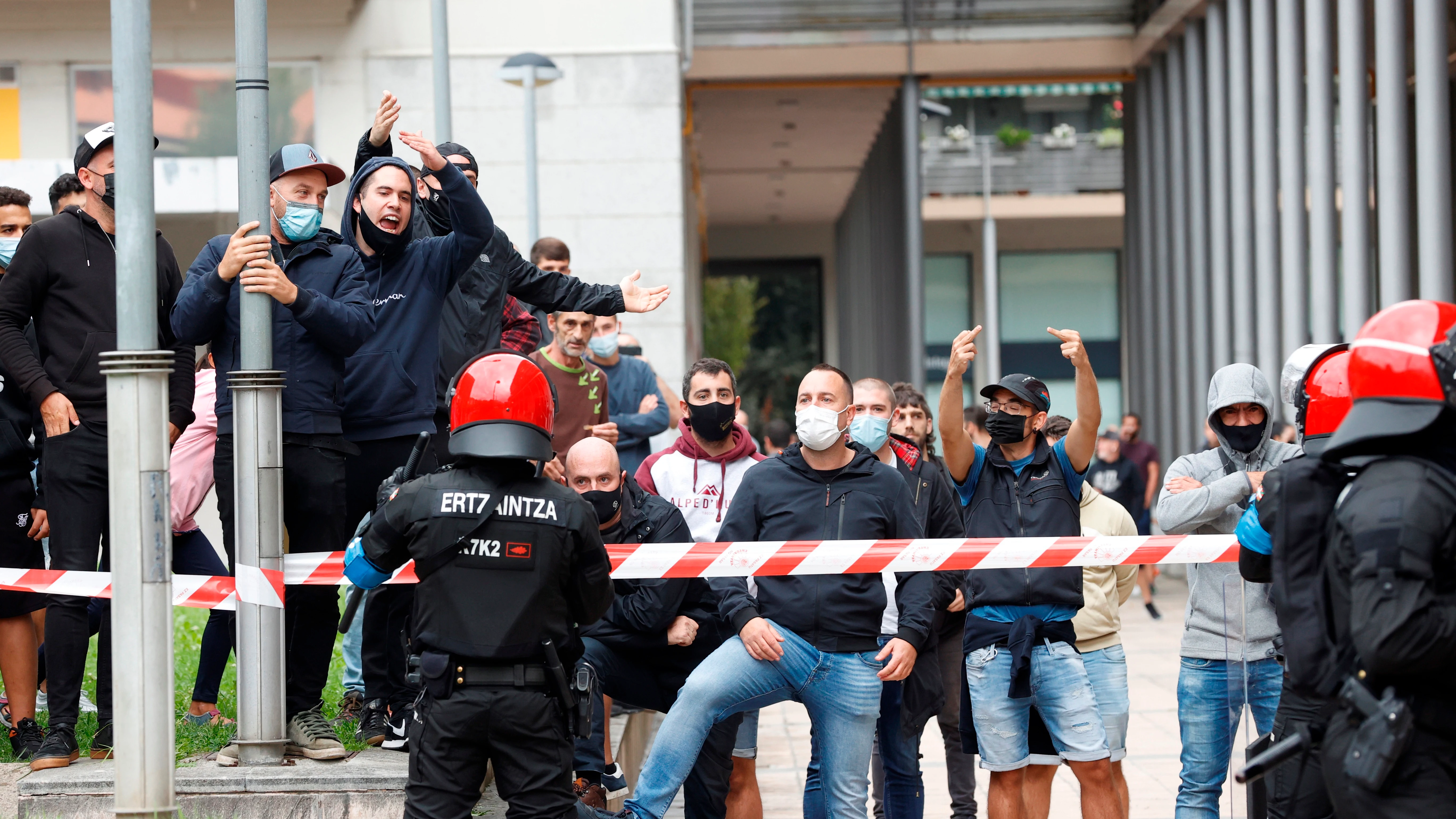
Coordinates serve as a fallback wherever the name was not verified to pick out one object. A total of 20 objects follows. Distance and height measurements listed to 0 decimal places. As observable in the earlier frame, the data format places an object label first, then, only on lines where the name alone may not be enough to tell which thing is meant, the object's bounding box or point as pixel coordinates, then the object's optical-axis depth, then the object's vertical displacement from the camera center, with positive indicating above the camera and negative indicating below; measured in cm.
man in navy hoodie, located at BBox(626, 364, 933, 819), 1029 -86
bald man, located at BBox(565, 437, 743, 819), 1147 -93
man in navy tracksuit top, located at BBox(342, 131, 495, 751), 1082 +27
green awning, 4109 +455
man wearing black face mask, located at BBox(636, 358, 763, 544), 1250 -27
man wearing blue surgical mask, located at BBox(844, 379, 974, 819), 1150 -97
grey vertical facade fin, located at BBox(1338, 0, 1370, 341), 2805 +228
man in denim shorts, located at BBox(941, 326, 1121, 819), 1082 -82
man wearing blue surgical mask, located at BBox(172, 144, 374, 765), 1013 +19
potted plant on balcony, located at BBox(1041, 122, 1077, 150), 7425 +679
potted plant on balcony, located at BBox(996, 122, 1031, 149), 7412 +686
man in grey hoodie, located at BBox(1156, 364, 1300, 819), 1092 -89
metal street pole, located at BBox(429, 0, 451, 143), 2231 +279
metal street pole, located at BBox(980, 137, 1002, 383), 5144 +207
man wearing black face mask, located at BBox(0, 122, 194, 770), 1044 +18
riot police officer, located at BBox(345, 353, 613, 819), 829 -58
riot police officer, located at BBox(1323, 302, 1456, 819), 646 -44
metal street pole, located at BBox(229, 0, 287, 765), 1007 -26
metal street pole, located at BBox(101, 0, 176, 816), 916 -22
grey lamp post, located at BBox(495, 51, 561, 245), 2552 +301
